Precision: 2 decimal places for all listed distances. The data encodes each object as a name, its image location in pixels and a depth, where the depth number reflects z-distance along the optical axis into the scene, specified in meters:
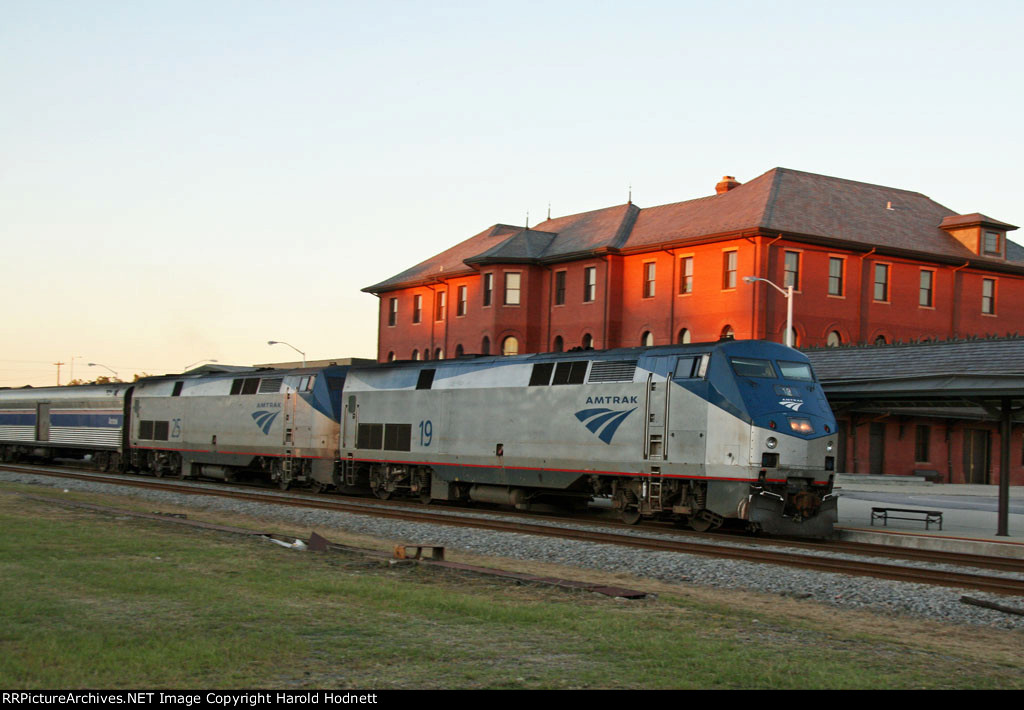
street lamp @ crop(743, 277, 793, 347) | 36.86
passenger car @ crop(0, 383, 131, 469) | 43.34
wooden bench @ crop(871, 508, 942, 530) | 23.34
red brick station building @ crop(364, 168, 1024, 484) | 50.34
